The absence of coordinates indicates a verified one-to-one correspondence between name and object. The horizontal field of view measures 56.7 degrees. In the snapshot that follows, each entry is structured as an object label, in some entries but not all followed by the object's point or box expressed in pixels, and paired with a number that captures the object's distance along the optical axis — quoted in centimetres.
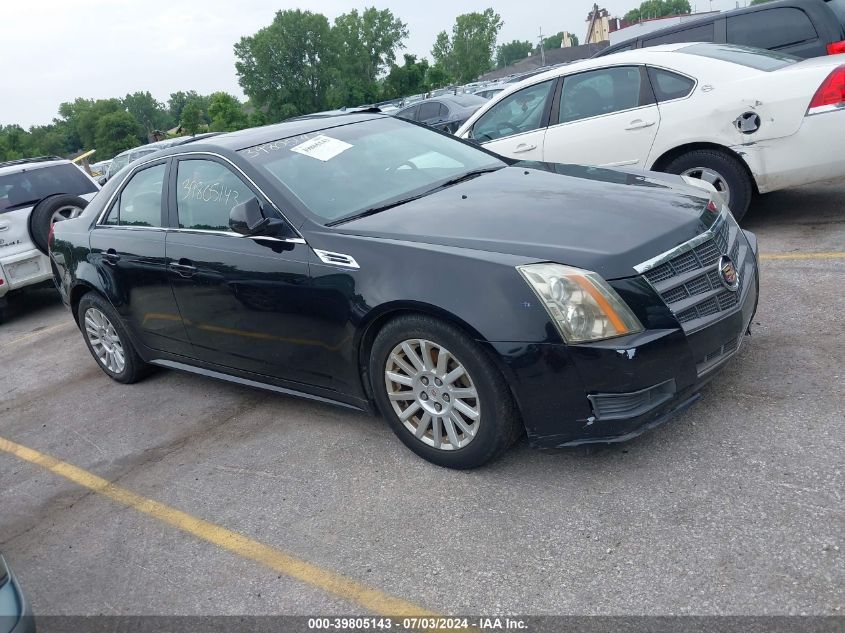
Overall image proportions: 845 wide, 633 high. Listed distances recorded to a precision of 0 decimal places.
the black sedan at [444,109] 1752
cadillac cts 317
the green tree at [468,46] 10331
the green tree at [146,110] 13850
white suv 841
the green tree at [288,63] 8838
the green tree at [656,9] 14000
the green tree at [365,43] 9369
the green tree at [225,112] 6600
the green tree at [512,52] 16342
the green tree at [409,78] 6394
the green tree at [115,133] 8806
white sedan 587
